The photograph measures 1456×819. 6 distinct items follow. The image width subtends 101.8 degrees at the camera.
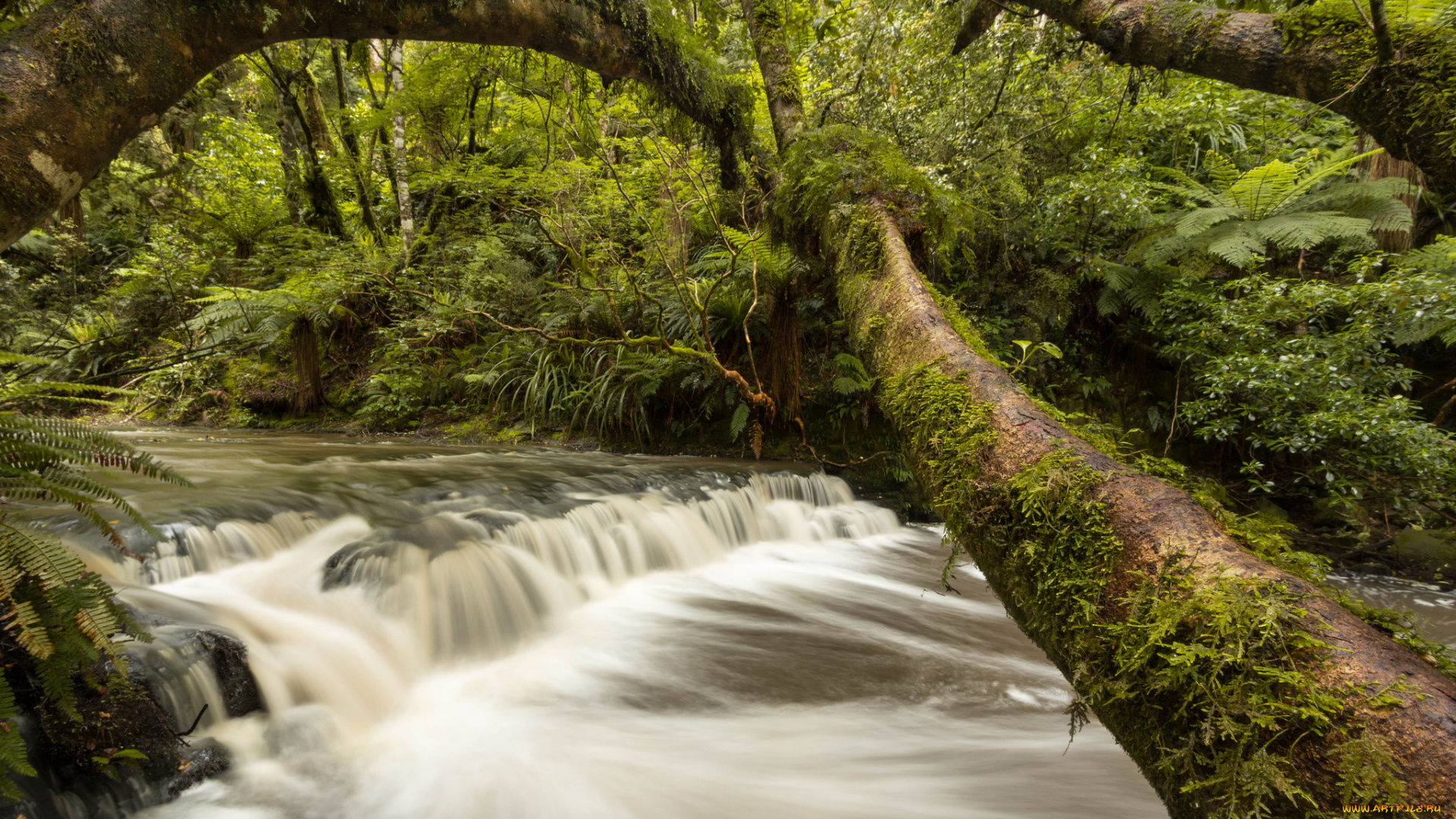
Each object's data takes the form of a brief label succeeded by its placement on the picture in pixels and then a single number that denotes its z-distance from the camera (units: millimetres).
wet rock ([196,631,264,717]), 2248
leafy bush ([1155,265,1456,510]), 4383
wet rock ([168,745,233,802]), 1951
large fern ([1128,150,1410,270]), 5453
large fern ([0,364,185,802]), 1556
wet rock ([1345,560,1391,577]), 5464
